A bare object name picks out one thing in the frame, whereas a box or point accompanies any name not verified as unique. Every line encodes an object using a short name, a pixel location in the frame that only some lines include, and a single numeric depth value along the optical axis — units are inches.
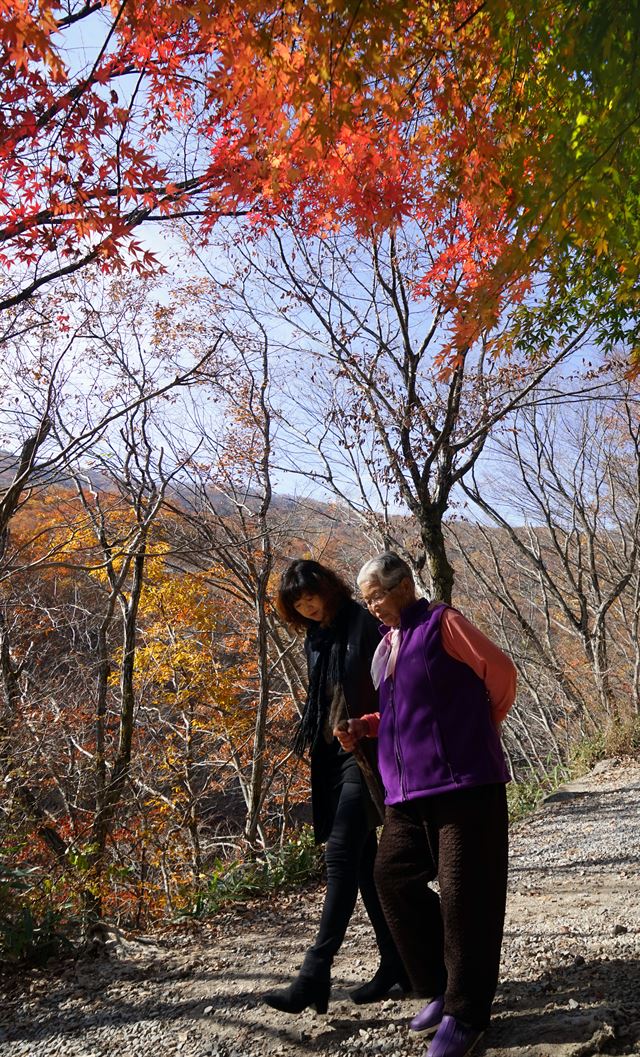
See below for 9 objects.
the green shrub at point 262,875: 176.2
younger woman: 91.0
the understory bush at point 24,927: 136.3
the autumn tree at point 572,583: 416.2
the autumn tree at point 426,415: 251.9
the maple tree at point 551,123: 84.1
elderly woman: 74.7
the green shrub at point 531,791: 272.2
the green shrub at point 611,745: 326.3
